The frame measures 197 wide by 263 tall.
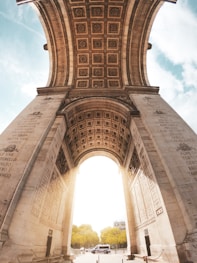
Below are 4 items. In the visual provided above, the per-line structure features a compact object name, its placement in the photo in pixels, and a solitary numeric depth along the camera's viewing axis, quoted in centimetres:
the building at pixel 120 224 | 10826
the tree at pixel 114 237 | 5569
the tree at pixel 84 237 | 5289
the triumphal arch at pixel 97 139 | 629
